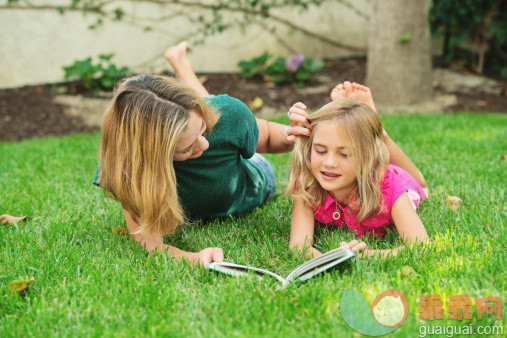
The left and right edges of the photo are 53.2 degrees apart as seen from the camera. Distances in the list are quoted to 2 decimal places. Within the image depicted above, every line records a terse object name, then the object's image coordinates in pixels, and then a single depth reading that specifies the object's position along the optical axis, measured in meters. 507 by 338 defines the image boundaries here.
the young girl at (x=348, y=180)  2.37
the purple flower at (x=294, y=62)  7.27
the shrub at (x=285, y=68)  7.29
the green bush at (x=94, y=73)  6.67
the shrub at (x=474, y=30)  7.28
